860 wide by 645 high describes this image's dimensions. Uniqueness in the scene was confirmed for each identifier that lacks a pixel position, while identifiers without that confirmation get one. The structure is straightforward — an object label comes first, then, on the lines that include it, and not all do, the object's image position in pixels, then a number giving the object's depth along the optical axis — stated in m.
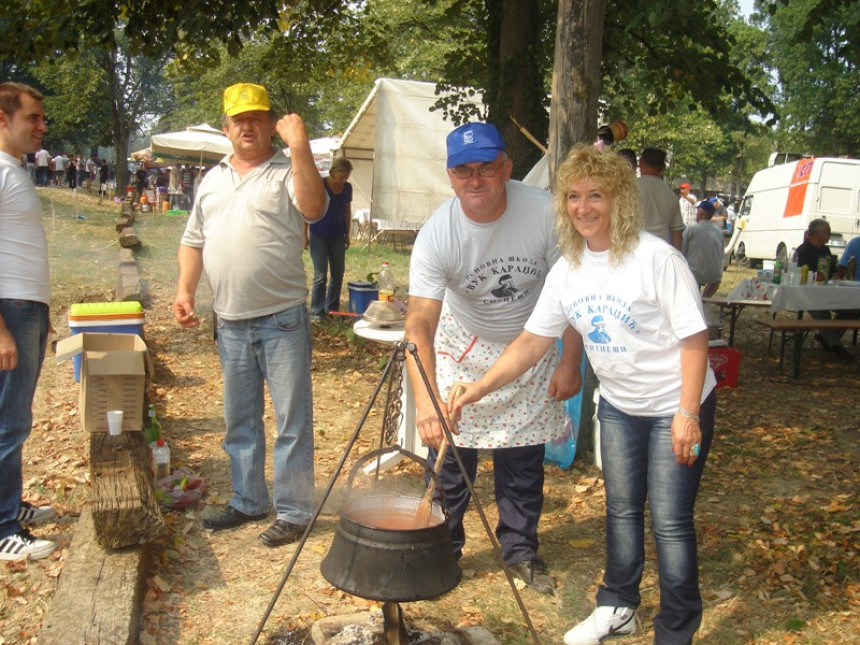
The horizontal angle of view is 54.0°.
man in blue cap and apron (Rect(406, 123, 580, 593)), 3.43
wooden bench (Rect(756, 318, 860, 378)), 8.52
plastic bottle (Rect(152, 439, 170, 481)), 5.00
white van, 18.20
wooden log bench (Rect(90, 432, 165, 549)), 3.66
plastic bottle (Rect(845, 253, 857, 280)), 9.99
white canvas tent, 12.70
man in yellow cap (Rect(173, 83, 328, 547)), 3.95
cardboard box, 4.59
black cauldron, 2.66
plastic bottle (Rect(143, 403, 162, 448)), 5.29
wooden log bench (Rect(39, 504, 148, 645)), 3.17
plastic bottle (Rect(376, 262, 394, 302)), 7.53
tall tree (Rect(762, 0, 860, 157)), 33.56
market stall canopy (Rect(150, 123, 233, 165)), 23.17
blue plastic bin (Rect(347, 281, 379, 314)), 9.20
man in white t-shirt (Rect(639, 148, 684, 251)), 7.79
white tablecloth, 9.14
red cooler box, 7.68
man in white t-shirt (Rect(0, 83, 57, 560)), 3.80
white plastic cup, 4.36
